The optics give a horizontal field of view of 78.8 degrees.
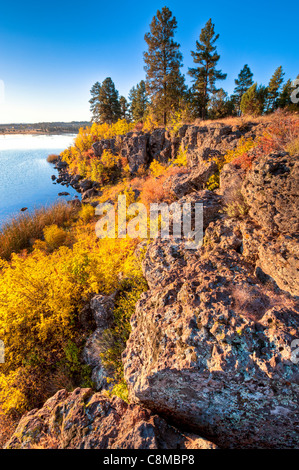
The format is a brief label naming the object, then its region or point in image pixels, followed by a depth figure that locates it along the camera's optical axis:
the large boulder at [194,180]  8.12
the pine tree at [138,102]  36.91
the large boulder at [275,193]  4.31
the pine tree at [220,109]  24.70
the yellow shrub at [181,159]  13.44
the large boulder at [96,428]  2.40
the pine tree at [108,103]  33.44
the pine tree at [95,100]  35.88
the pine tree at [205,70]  20.77
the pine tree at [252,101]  19.90
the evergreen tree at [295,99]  20.62
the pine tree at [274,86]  30.44
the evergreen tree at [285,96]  26.83
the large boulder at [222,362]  2.30
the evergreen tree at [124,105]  42.97
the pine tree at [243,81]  33.88
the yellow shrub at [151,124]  23.25
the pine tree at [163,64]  19.22
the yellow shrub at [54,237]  13.29
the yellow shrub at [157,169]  15.08
